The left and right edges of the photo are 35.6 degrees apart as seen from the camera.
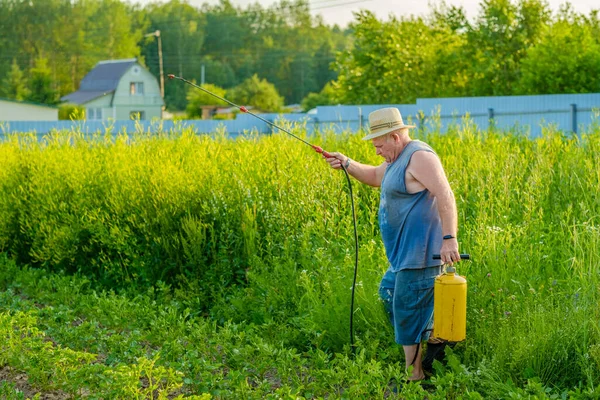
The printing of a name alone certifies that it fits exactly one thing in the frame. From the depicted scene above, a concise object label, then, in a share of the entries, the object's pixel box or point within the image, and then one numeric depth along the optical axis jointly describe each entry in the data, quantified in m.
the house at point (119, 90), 71.06
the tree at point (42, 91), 61.22
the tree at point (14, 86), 70.70
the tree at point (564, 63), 23.91
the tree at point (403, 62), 31.12
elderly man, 5.49
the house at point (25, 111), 52.62
